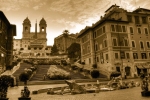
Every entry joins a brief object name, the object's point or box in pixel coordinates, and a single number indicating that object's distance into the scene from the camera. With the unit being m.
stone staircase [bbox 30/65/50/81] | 26.22
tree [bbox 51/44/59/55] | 80.86
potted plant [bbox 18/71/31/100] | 8.86
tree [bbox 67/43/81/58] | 70.15
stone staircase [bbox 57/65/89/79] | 29.66
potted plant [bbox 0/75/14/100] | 7.99
